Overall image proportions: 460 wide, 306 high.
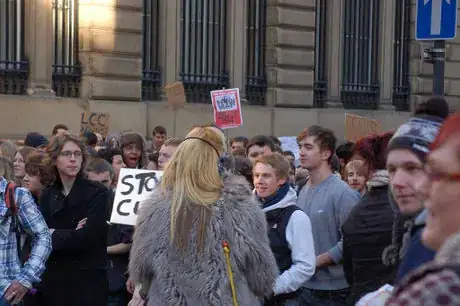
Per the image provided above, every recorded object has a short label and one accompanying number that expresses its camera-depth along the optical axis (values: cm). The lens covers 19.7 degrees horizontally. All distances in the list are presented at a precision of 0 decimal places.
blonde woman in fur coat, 625
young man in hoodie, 773
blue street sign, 1125
